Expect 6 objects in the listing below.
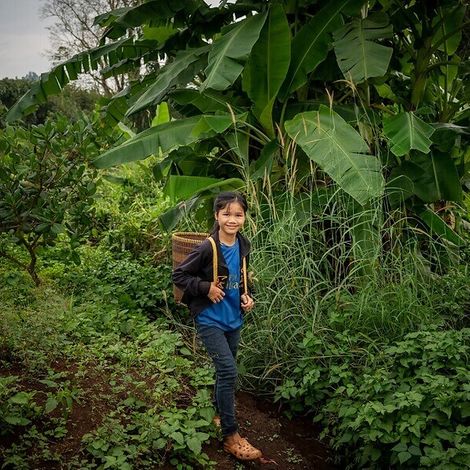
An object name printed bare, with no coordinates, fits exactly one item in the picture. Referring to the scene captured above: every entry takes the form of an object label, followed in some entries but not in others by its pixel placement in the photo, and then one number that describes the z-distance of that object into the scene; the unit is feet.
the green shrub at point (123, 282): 18.76
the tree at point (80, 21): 73.97
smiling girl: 11.60
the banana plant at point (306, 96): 15.93
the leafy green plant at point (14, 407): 10.21
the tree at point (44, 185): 18.07
